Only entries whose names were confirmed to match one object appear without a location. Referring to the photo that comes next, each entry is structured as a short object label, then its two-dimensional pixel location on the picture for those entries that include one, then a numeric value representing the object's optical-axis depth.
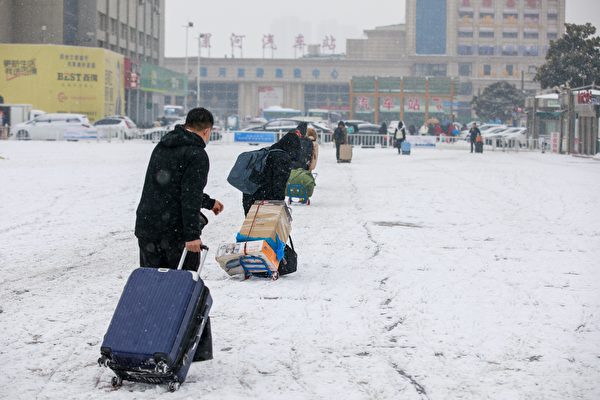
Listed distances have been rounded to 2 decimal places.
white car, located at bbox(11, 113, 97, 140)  47.50
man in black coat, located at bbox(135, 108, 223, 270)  5.79
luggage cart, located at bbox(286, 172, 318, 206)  17.36
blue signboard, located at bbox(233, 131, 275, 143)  49.62
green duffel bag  17.38
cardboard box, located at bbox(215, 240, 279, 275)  9.14
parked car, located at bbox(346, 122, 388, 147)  52.72
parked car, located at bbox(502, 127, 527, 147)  52.34
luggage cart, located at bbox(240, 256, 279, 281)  9.23
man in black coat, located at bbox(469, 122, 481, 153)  45.78
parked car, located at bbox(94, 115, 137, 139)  49.88
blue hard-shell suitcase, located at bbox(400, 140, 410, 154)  42.16
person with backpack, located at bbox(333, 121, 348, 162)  32.97
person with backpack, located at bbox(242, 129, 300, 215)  9.88
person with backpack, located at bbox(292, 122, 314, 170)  17.61
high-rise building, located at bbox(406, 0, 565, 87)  139.50
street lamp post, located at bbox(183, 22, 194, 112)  91.76
